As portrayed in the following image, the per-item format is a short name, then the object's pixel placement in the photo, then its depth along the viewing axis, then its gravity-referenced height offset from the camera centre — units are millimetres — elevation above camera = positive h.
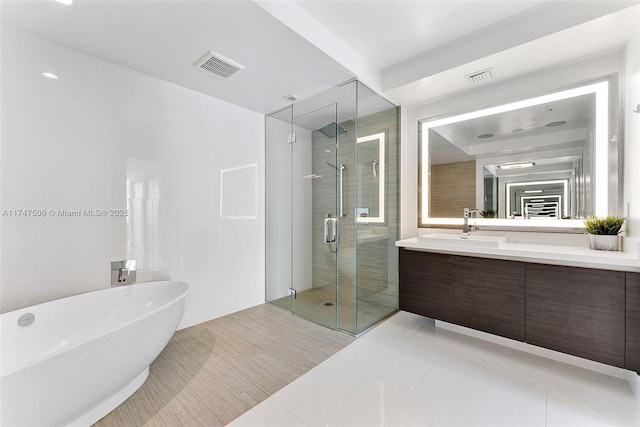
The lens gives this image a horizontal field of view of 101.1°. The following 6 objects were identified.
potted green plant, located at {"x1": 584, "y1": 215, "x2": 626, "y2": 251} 1883 -156
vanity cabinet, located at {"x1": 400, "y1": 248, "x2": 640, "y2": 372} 1676 -693
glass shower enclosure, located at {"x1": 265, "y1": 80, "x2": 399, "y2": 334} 2674 +48
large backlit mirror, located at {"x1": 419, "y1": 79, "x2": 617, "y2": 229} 2084 +457
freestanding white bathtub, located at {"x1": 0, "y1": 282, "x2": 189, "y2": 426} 1170 -795
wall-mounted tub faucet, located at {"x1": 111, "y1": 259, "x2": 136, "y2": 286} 2285 -528
